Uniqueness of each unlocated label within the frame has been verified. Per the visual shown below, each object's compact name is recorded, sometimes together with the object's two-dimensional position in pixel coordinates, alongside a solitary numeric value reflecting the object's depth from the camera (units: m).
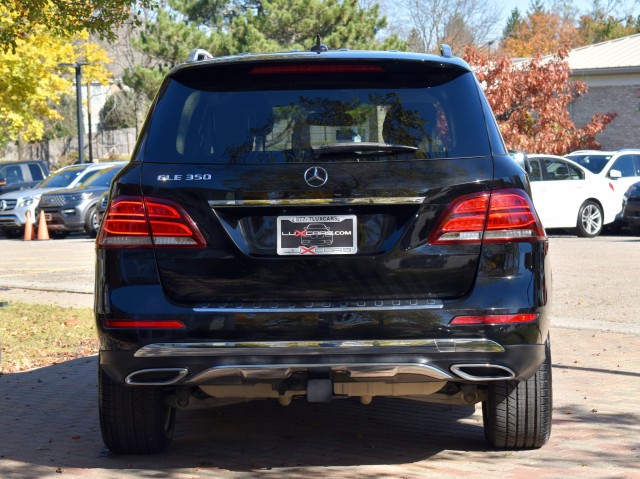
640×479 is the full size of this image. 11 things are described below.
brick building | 41.28
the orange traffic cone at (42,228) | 26.22
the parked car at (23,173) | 31.61
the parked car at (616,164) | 23.58
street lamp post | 35.12
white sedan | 21.81
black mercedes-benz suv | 4.88
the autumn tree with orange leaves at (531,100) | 34.19
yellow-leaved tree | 27.70
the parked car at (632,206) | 22.00
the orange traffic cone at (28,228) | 26.88
